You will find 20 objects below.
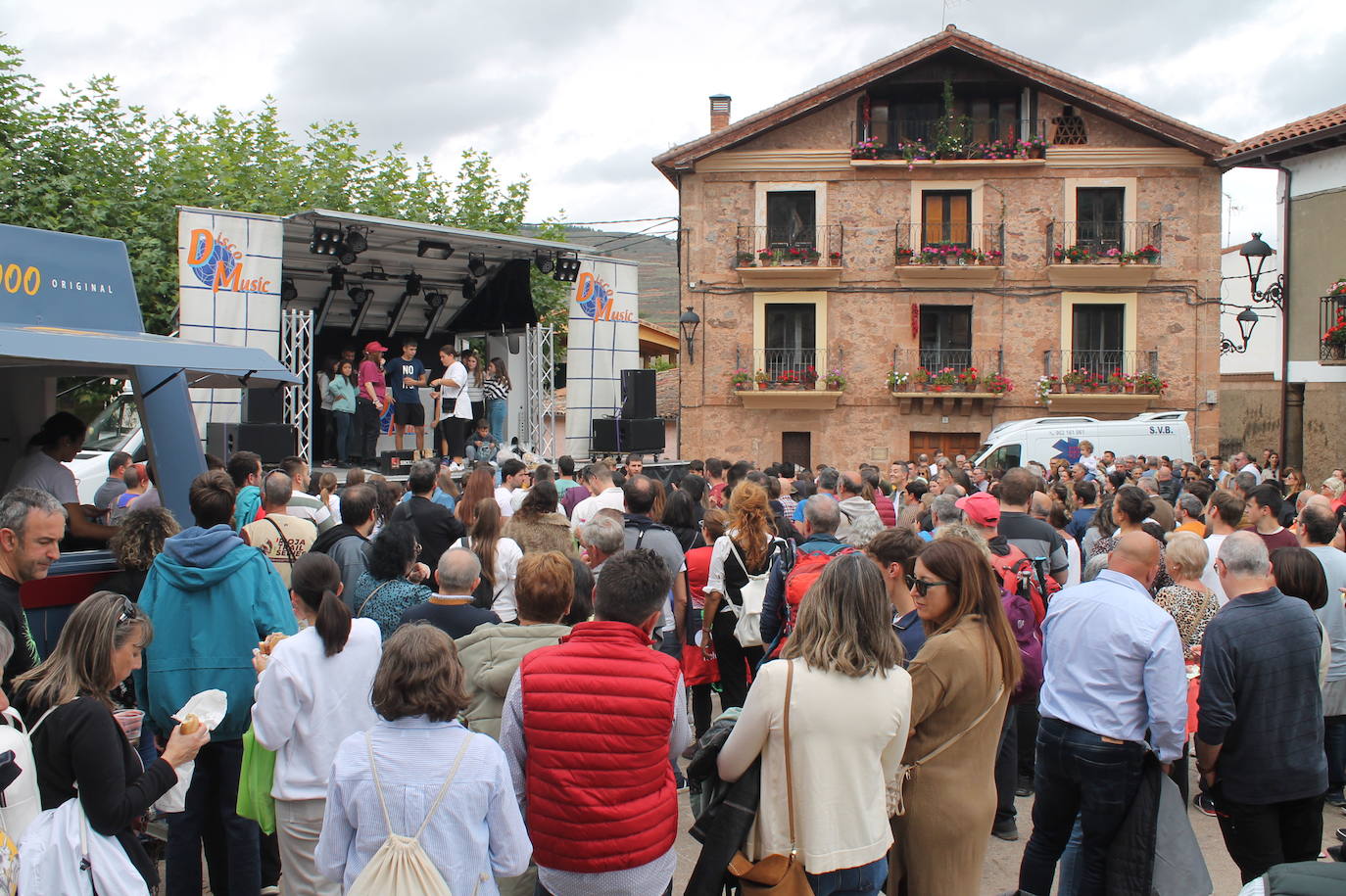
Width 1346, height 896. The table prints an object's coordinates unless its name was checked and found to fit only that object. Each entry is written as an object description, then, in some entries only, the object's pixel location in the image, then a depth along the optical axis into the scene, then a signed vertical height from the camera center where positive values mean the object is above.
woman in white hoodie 3.35 -0.97
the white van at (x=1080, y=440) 17.77 -0.19
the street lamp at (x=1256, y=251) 15.21 +2.68
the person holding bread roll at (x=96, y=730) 2.66 -0.81
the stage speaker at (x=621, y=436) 15.44 -0.16
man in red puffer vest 2.81 -0.91
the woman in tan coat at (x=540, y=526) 5.45 -0.55
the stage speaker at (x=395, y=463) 14.21 -0.56
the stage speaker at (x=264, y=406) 12.08 +0.20
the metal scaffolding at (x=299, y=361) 12.39 +0.77
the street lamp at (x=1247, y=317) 18.33 +2.04
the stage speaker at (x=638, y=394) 15.73 +0.50
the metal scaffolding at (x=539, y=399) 15.64 +0.41
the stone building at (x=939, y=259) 22.69 +3.77
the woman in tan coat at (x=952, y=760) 3.18 -1.05
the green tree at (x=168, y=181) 17.94 +5.28
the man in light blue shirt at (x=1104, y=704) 3.49 -0.96
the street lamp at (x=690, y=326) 22.59 +2.29
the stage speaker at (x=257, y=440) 10.56 -0.18
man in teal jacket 3.85 -0.90
